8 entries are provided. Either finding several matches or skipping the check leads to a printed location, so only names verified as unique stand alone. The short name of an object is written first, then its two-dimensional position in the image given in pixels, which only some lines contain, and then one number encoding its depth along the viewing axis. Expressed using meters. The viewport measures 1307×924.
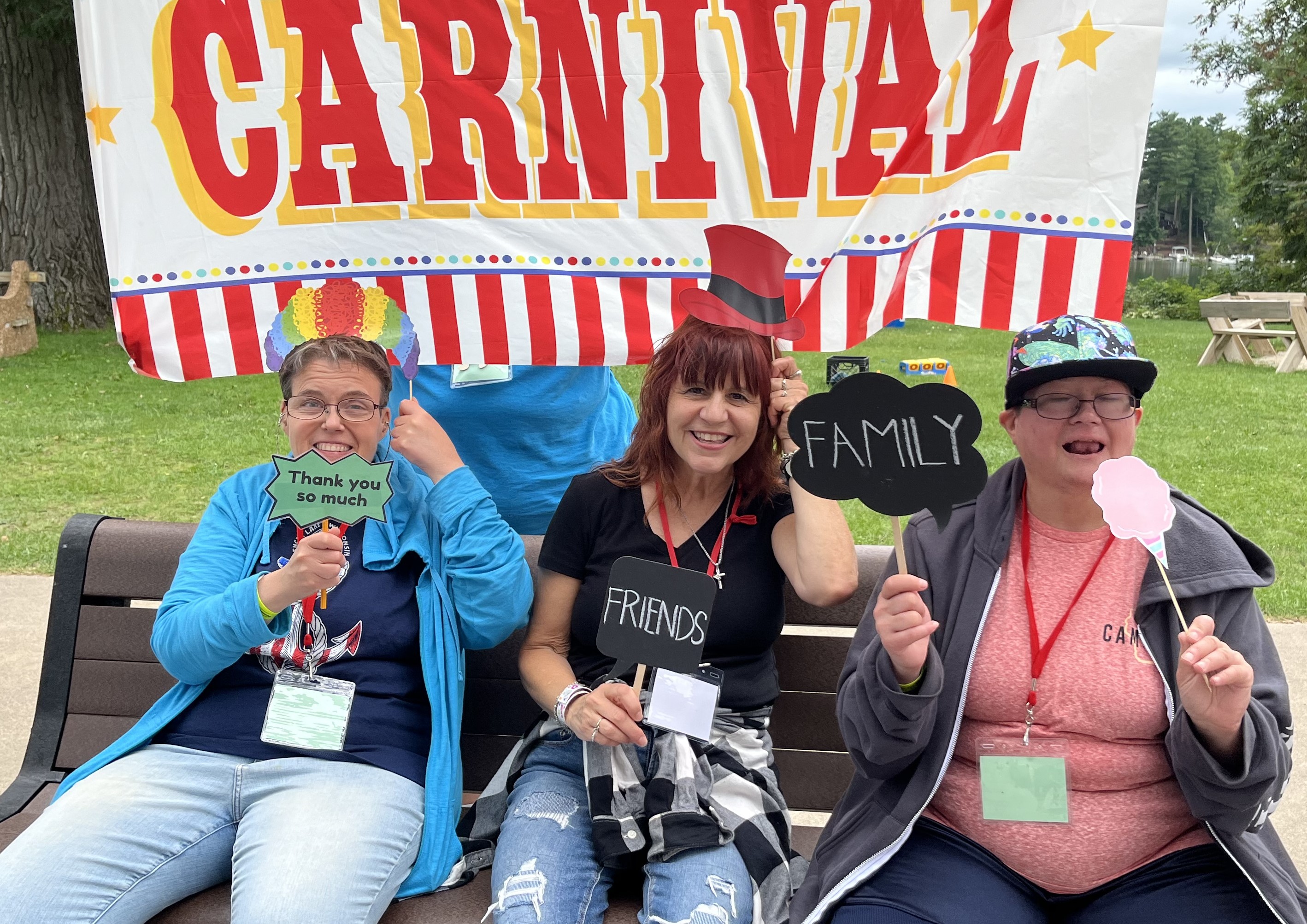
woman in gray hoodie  2.15
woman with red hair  2.35
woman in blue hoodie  2.30
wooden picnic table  15.07
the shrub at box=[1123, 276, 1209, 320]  29.31
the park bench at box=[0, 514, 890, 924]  2.98
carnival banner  2.61
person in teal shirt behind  3.26
